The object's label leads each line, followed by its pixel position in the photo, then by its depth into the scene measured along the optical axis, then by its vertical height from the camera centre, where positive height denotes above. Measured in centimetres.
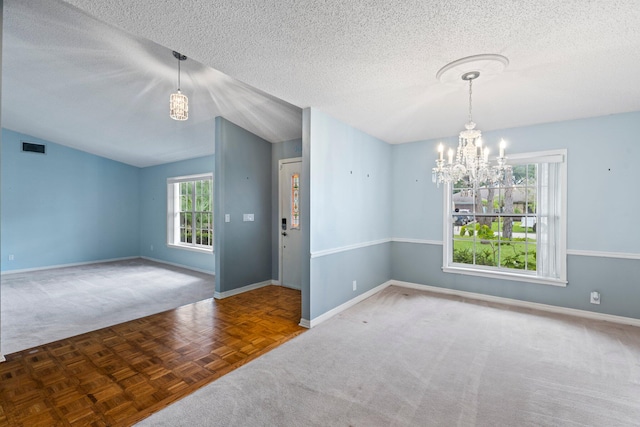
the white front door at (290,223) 475 -21
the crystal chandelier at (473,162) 235 +43
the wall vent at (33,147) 604 +136
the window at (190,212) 627 -3
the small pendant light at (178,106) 294 +110
